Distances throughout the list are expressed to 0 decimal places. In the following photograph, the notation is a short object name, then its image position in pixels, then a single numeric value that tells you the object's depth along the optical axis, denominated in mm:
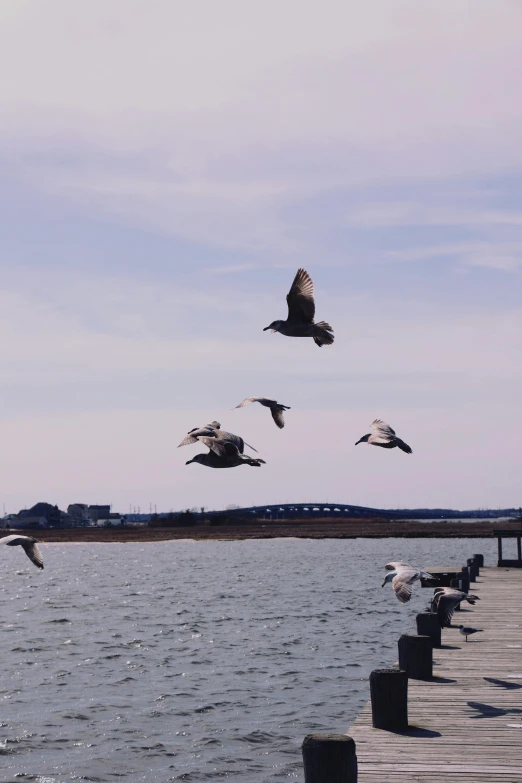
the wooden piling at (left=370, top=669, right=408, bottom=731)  13508
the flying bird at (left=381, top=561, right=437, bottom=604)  13539
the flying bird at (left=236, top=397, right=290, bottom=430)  11641
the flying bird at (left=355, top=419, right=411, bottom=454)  12438
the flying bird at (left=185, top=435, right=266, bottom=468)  10453
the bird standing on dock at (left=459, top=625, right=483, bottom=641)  20281
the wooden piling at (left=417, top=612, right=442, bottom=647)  19125
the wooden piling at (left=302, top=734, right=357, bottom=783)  10398
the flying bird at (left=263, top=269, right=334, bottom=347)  12703
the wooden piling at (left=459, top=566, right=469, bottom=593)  29891
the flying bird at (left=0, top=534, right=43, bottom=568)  12552
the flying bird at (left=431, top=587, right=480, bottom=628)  17156
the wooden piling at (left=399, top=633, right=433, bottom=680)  16609
